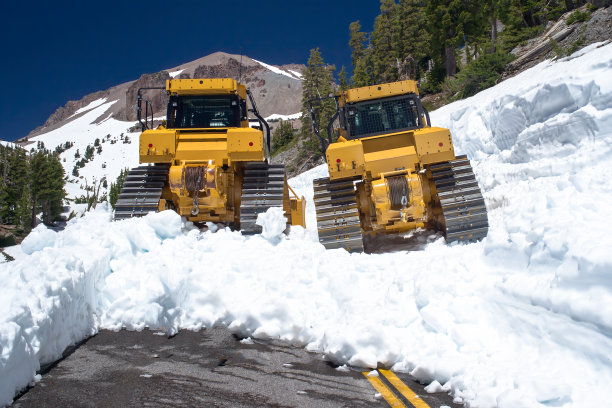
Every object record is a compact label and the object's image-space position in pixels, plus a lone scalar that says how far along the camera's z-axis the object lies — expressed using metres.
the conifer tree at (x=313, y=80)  49.78
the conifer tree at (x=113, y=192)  70.71
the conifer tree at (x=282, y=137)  66.38
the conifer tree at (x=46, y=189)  56.06
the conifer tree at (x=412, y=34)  42.12
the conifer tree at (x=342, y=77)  51.20
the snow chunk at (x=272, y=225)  7.60
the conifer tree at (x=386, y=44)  43.53
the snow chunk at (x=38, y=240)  6.12
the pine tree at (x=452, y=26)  34.12
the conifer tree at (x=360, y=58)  45.44
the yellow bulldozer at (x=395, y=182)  8.48
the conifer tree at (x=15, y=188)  46.95
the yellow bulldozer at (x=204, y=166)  9.24
